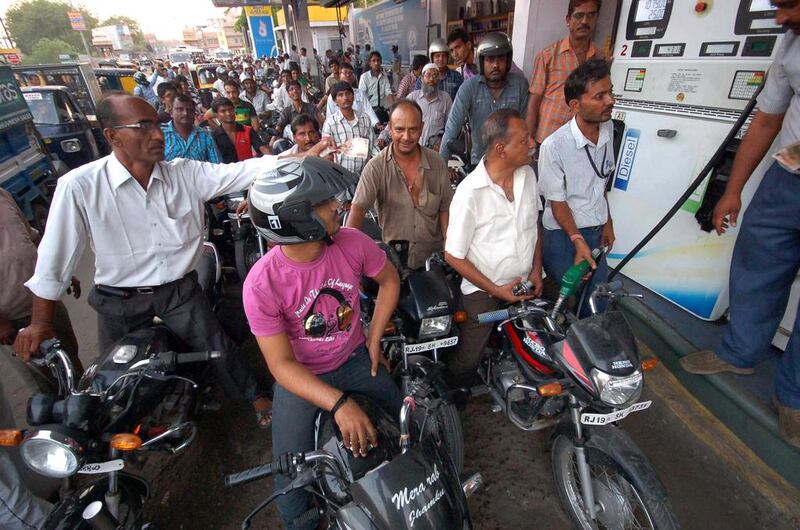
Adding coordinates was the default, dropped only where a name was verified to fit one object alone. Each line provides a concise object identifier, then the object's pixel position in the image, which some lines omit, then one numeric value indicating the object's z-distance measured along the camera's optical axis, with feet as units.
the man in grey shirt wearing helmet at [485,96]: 12.40
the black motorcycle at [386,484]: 4.04
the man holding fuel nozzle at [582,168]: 7.49
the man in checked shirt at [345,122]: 15.21
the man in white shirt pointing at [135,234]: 6.80
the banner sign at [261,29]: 109.60
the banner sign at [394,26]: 38.84
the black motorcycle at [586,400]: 5.26
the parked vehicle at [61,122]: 23.84
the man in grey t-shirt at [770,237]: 6.75
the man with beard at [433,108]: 17.84
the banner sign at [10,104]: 16.76
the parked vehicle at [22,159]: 16.48
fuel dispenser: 8.71
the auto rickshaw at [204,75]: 64.90
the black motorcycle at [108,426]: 5.11
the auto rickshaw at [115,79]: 40.93
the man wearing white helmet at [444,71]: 19.23
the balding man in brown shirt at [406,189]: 8.94
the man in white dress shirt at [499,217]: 6.89
